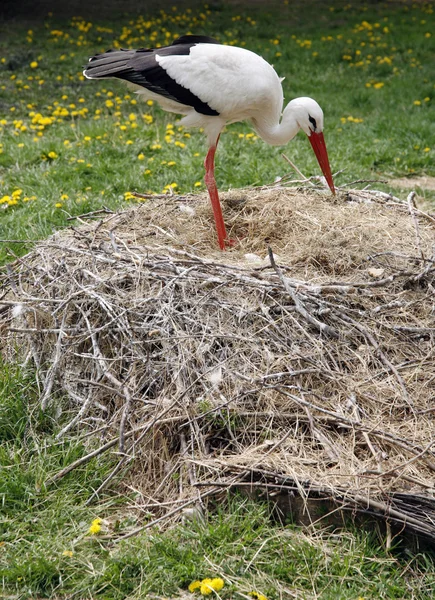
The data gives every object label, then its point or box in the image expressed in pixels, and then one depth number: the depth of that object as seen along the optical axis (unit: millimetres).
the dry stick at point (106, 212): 4824
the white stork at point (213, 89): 4566
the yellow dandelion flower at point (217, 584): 2566
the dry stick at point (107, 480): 3055
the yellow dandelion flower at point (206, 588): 2559
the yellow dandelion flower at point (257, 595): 2528
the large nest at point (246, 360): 3014
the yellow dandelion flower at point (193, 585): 2598
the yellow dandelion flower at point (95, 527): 2812
